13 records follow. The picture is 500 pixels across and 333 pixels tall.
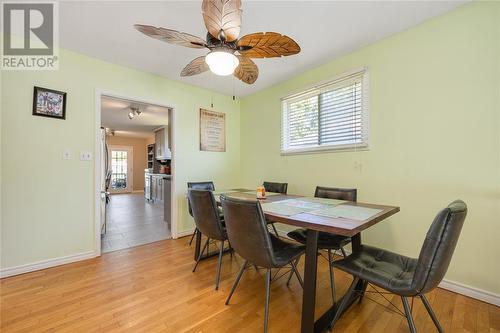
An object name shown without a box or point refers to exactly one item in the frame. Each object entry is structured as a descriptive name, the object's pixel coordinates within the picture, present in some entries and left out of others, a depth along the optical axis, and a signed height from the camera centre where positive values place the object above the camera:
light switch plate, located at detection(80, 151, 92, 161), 2.43 +0.12
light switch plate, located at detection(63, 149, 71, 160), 2.32 +0.13
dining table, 1.19 -0.33
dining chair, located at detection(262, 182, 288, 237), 2.82 -0.29
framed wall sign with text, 3.51 +0.62
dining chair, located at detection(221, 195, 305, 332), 1.29 -0.46
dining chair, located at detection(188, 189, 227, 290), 1.82 -0.44
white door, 8.51 -0.09
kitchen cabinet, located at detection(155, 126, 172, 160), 6.22 +0.71
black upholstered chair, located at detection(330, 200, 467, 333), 0.99 -0.54
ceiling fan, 1.32 +0.91
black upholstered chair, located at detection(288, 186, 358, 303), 1.70 -0.62
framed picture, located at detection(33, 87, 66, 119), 2.16 +0.67
